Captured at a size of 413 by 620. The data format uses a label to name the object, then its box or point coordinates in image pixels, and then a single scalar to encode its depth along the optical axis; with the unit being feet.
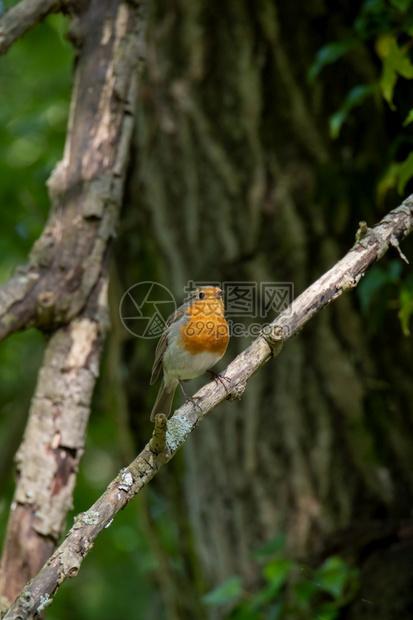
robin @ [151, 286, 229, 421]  23.56
